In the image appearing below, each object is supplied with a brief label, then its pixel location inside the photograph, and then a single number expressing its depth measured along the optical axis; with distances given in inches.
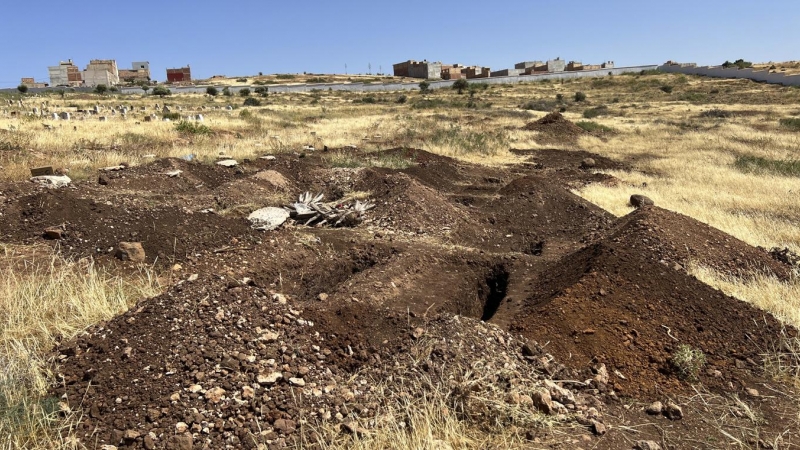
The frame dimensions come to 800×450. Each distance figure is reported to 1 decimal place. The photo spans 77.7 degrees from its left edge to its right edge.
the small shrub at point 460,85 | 2289.0
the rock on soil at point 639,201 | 374.9
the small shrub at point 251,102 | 1340.7
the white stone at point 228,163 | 426.6
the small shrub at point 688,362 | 138.6
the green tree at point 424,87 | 2299.5
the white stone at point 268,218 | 270.8
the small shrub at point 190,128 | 577.4
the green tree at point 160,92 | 1919.3
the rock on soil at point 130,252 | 211.0
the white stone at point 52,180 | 312.8
